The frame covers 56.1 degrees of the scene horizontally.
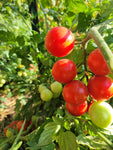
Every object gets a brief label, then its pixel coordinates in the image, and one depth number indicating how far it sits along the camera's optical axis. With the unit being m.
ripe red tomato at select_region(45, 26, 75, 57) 0.12
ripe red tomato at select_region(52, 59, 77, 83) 0.13
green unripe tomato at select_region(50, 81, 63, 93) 0.21
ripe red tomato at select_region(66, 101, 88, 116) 0.16
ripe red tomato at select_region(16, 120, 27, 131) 0.24
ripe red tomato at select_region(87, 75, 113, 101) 0.12
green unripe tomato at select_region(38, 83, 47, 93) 0.22
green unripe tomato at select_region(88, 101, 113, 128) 0.14
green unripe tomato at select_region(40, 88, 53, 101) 0.21
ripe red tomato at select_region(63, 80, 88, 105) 0.13
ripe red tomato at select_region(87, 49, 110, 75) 0.11
